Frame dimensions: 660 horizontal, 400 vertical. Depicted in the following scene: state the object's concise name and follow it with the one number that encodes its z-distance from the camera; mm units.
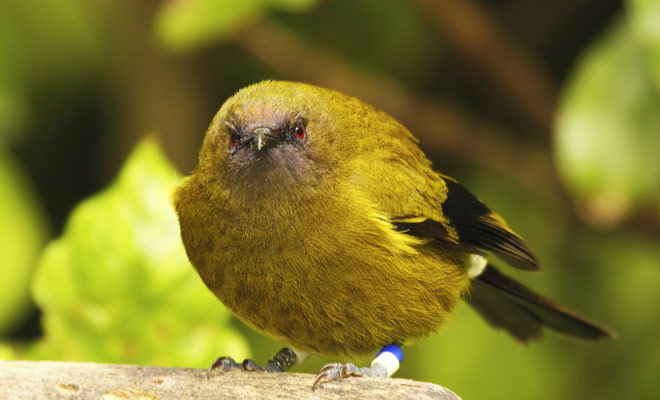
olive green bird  5016
